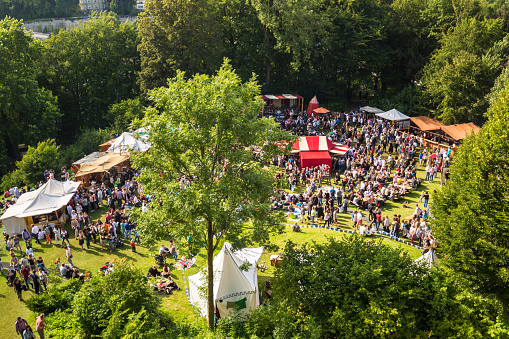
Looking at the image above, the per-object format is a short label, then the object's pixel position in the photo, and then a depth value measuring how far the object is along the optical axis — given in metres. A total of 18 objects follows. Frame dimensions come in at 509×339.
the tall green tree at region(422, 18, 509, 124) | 34.97
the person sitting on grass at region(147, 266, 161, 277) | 17.28
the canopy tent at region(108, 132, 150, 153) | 29.18
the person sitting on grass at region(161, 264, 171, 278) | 17.74
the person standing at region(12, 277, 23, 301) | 16.14
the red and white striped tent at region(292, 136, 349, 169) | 28.23
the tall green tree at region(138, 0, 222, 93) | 39.22
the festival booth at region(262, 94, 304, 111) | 42.88
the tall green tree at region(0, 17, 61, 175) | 34.41
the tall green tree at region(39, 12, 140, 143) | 42.75
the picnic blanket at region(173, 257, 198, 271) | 18.75
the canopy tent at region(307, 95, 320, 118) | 40.09
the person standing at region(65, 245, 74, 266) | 18.47
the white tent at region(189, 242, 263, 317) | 14.79
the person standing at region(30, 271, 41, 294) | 16.48
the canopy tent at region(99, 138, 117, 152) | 33.41
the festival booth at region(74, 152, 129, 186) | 27.36
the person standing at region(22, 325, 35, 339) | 13.30
